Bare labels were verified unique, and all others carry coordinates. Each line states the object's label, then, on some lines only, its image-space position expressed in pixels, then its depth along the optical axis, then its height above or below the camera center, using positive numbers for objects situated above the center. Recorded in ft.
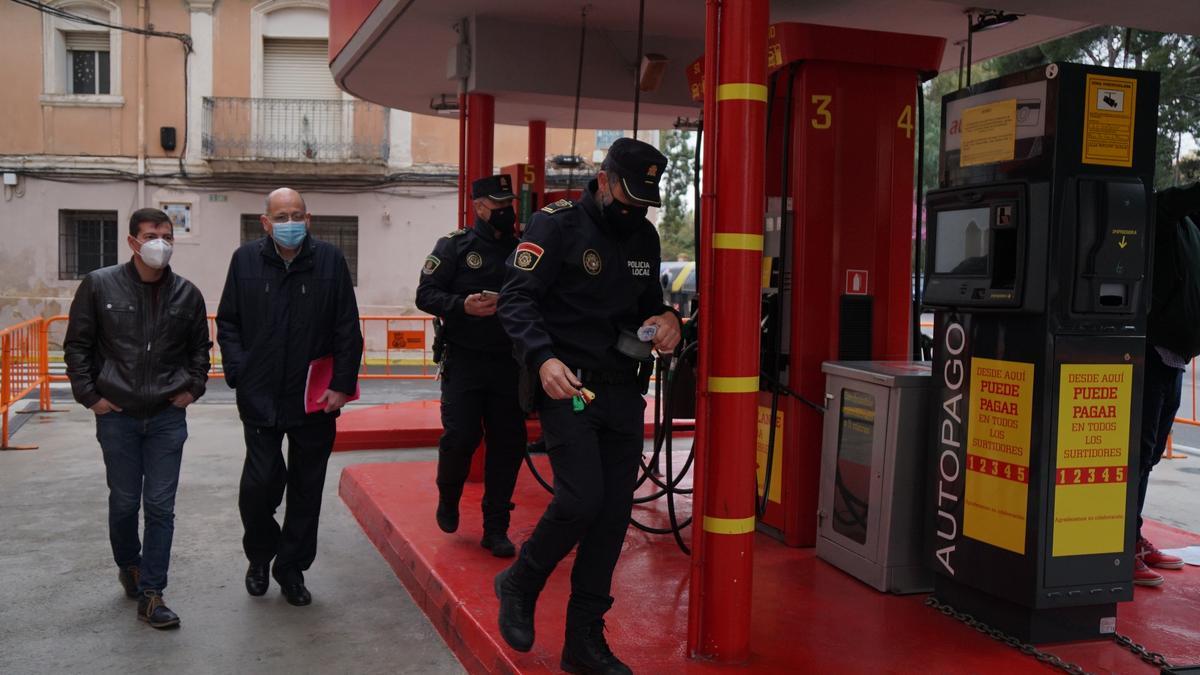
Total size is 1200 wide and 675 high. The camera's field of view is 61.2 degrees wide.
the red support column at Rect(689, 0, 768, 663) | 11.63 -0.45
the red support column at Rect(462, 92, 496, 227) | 22.71 +3.16
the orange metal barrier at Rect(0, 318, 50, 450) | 31.73 -3.45
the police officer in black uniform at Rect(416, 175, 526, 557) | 16.92 -1.52
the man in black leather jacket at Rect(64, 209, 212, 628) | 15.07 -1.65
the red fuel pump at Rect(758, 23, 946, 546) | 17.12 +1.10
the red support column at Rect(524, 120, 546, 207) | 33.18 +4.53
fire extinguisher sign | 17.38 +0.11
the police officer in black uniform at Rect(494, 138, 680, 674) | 11.69 -0.96
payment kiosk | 12.40 -0.56
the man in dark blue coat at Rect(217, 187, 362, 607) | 15.66 -1.27
